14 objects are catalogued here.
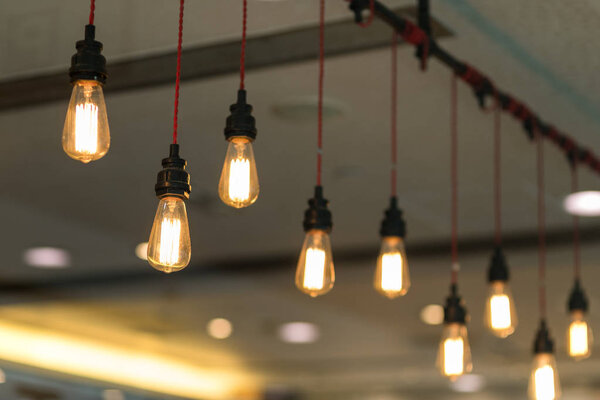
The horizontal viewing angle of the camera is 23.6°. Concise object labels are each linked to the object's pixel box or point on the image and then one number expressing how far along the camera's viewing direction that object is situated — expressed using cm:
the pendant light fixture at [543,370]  388
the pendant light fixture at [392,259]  296
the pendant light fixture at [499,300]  360
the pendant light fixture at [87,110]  202
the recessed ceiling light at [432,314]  818
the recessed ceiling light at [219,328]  912
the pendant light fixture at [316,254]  261
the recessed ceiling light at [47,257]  680
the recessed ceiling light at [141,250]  658
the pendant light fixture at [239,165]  229
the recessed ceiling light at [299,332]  924
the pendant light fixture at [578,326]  408
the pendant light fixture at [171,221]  210
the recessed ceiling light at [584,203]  516
